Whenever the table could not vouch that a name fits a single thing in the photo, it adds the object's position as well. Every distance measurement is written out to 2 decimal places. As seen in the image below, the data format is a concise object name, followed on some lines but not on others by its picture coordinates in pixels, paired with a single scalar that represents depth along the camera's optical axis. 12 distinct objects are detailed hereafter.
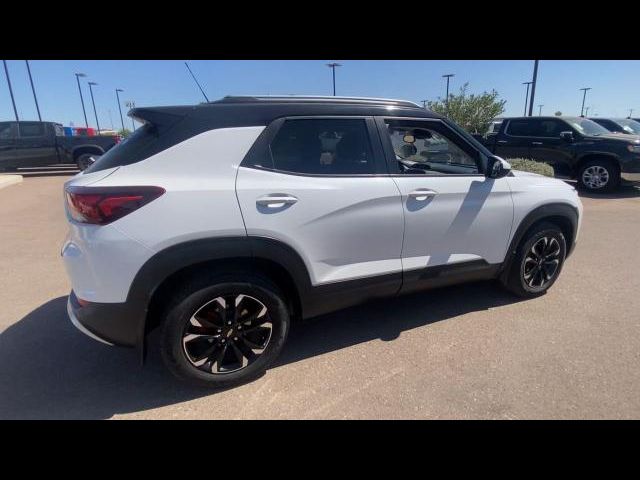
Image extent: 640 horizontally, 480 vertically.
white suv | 2.11
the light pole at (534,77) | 15.71
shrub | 8.71
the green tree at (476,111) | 22.95
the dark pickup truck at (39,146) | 13.10
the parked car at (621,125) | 11.93
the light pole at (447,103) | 23.97
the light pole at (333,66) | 27.29
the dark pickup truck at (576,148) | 8.49
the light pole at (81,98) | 32.29
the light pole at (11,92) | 22.25
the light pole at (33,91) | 25.17
